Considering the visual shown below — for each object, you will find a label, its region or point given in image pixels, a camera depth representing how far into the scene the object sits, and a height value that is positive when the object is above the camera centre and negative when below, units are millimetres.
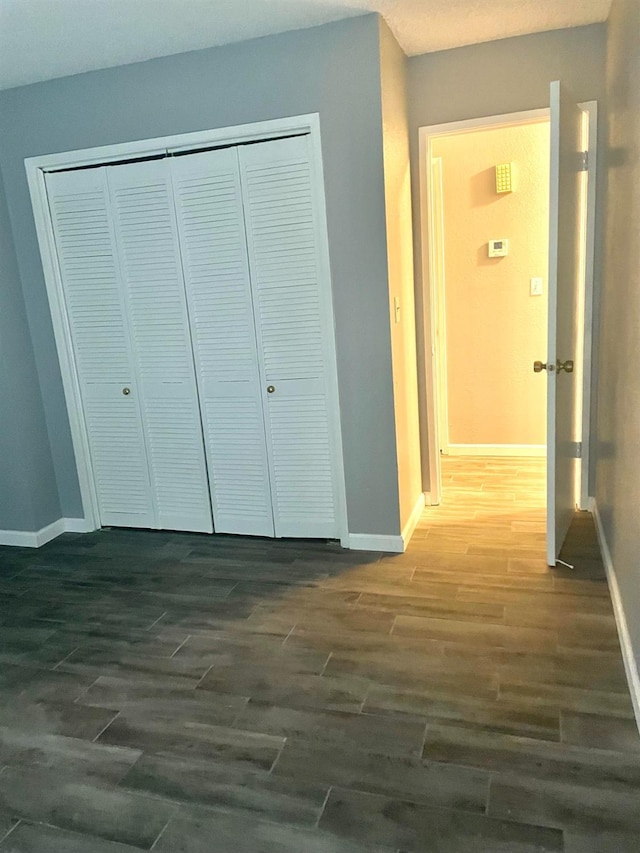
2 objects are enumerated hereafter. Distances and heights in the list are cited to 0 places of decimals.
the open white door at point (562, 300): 2469 -64
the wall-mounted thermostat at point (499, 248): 4199 +282
